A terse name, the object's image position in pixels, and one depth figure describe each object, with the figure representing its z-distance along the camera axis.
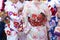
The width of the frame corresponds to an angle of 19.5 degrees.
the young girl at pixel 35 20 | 3.53
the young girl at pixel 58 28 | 3.56
